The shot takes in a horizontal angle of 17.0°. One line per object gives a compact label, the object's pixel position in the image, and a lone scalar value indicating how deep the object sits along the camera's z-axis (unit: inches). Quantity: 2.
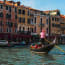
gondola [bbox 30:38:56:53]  1034.7
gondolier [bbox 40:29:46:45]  1013.2
